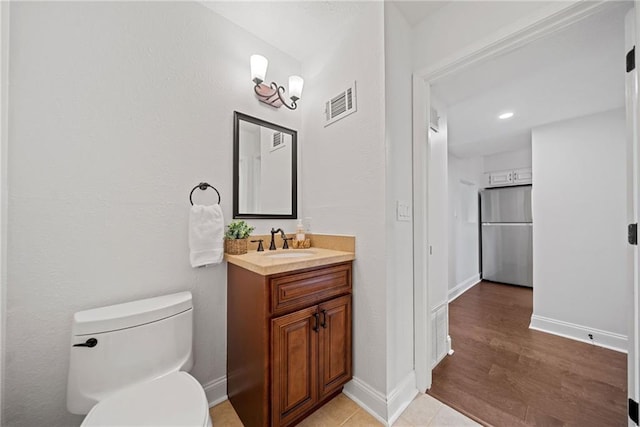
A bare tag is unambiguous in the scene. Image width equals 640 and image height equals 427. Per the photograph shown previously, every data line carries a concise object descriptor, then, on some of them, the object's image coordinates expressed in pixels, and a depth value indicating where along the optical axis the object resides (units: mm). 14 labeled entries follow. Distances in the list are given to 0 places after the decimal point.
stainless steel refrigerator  3938
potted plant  1472
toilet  868
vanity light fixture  1601
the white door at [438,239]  1894
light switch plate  1450
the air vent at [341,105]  1559
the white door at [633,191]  983
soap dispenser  1786
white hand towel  1348
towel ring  1417
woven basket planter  1467
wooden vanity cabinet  1128
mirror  1623
